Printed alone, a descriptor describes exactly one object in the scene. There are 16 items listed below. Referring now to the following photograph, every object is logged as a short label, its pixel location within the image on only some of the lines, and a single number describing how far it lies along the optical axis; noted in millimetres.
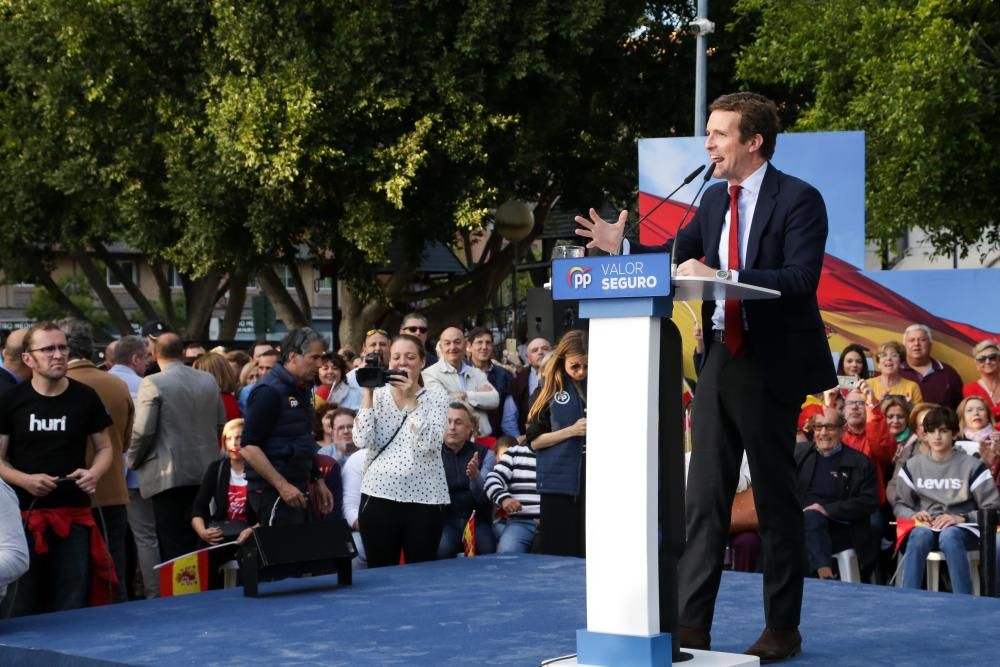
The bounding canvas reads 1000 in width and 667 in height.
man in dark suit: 5273
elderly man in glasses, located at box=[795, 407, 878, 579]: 9547
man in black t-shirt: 7664
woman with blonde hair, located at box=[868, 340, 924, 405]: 11508
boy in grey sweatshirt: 9117
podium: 4711
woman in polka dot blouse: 8305
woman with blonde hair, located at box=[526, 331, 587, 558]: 9086
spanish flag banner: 12734
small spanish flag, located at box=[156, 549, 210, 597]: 8555
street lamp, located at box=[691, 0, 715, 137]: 21469
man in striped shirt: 9625
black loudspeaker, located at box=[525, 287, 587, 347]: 14039
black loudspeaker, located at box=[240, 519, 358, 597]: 7367
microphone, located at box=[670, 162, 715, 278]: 4738
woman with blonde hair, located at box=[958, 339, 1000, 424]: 11258
